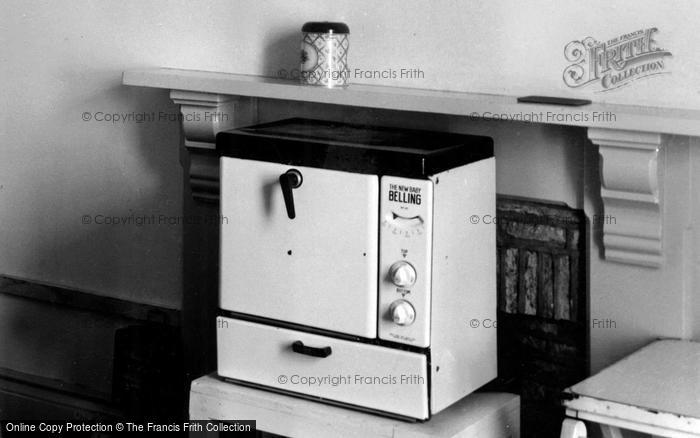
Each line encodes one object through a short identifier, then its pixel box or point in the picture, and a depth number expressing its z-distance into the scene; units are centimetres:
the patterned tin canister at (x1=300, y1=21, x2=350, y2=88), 246
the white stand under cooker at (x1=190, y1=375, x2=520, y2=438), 215
